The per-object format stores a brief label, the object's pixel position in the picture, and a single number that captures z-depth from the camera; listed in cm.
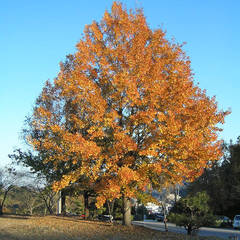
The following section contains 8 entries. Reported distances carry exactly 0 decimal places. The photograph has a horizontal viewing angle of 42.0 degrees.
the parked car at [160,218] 5307
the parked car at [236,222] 3545
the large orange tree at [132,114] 1339
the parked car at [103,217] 3856
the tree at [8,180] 3466
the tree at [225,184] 4145
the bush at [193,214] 1738
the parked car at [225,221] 4118
